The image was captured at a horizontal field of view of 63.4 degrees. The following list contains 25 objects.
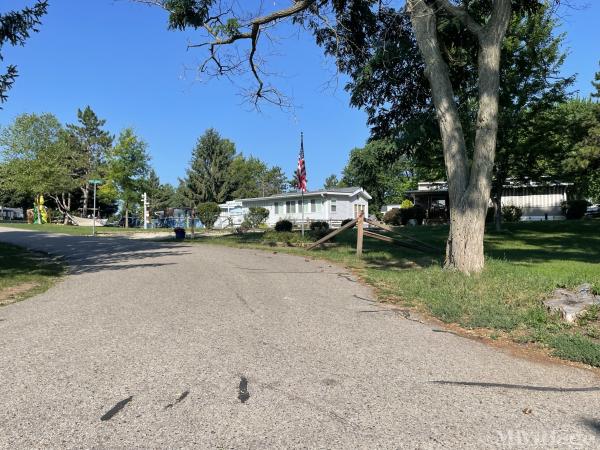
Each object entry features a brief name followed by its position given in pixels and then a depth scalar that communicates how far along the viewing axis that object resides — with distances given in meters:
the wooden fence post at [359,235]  15.06
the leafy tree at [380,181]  64.19
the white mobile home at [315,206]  43.38
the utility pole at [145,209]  43.41
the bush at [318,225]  30.59
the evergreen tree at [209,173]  64.31
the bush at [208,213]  37.22
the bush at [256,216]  39.47
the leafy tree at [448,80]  10.04
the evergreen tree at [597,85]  28.04
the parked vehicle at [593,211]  37.41
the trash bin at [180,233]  25.20
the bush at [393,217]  37.94
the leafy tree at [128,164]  45.81
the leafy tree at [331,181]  99.19
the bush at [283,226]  28.69
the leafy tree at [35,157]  44.00
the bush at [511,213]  36.53
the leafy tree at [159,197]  69.19
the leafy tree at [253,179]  67.31
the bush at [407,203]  43.50
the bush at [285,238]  19.91
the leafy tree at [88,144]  54.62
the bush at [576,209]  33.84
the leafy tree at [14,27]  10.72
